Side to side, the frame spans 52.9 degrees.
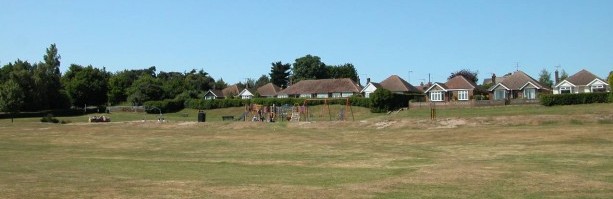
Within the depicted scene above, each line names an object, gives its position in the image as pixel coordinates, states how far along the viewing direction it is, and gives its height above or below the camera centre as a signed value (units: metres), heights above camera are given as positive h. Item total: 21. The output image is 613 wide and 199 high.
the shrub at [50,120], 78.94 -0.87
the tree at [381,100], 85.31 +1.18
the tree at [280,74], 189.12 +11.18
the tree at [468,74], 158.10 +8.67
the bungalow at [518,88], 98.00 +2.96
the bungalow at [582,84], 93.88 +3.39
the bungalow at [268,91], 141.56 +4.57
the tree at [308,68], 182.00 +12.32
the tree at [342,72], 185.62 +11.29
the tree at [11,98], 96.38 +2.53
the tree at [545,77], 159.62 +7.64
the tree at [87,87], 133.75 +5.82
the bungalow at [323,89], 125.06 +4.30
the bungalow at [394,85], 118.75 +4.53
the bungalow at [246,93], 141.75 +4.02
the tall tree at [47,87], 107.81 +4.67
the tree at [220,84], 169.52 +7.75
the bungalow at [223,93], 142.77 +4.34
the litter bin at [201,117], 70.50 -0.68
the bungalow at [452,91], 104.06 +2.90
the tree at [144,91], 124.81 +4.29
